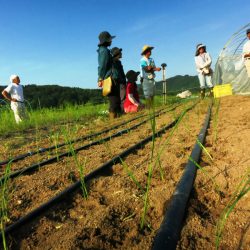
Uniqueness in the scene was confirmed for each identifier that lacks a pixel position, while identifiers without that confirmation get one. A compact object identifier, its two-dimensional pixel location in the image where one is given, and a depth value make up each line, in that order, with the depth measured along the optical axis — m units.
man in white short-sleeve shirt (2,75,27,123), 5.61
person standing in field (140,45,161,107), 6.09
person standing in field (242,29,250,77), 5.35
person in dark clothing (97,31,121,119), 4.89
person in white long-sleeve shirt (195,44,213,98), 7.05
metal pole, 8.16
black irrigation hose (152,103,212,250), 0.92
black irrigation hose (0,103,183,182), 1.98
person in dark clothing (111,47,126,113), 5.19
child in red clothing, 6.38
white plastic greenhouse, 8.34
